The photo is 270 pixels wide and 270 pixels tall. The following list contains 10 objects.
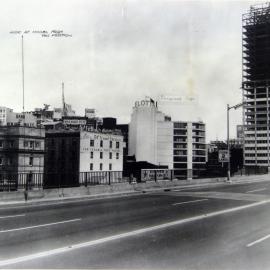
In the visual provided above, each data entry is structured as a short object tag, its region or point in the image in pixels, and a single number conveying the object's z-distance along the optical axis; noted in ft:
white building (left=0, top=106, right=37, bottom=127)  348.38
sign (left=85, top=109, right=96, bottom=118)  470.80
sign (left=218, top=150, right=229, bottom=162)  129.59
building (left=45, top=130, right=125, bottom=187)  346.54
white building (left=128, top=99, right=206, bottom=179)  448.24
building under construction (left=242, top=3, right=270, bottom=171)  629.51
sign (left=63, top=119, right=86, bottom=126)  400.26
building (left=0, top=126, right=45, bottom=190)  320.50
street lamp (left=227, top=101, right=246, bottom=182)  135.77
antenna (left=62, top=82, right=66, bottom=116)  447.34
